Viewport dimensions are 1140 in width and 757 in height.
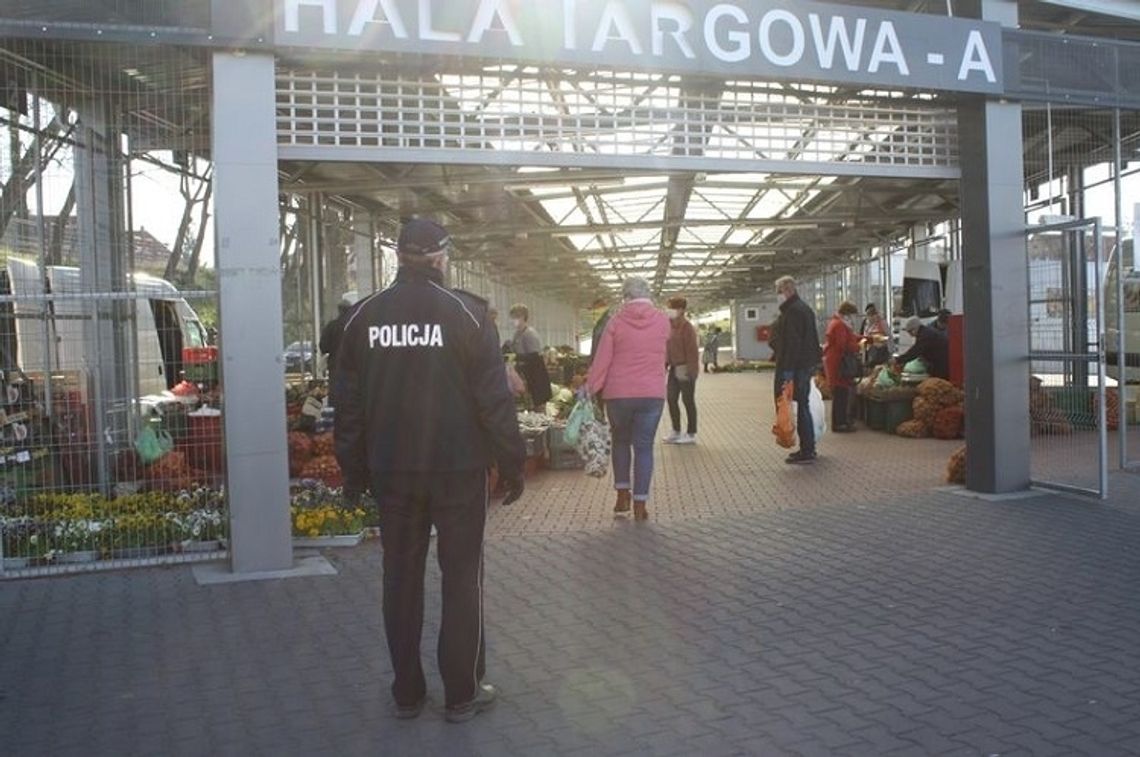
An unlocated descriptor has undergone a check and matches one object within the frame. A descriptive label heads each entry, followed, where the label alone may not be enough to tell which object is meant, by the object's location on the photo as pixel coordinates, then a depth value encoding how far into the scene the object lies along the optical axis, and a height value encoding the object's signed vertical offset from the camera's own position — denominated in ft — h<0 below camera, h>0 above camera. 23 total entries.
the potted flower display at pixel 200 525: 22.63 -3.51
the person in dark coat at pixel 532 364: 41.16 -0.39
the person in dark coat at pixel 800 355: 34.58 -0.32
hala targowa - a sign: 21.16 +6.93
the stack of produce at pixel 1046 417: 33.76 -2.55
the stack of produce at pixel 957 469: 29.74 -3.67
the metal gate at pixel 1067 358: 26.37 -0.53
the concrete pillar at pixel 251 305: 20.56 +1.14
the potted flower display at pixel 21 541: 21.67 -3.60
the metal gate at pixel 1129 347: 34.64 -0.50
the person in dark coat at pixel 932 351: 45.41 -0.39
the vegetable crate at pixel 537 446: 33.26 -2.95
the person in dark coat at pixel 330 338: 24.52 +0.56
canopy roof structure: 23.63 +6.53
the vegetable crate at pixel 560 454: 34.71 -3.37
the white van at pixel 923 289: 56.75 +2.87
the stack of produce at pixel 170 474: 24.90 -2.63
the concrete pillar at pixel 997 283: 27.27 +1.50
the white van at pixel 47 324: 26.96 +1.20
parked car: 42.57 +0.14
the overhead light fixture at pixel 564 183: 40.70 +7.05
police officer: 13.03 -1.03
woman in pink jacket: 25.75 -0.69
